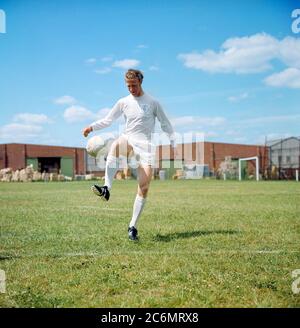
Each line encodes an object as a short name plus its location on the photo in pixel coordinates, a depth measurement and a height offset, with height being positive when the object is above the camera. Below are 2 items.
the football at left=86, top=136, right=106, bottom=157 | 5.45 +0.30
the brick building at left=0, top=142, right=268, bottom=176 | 40.30 +1.12
